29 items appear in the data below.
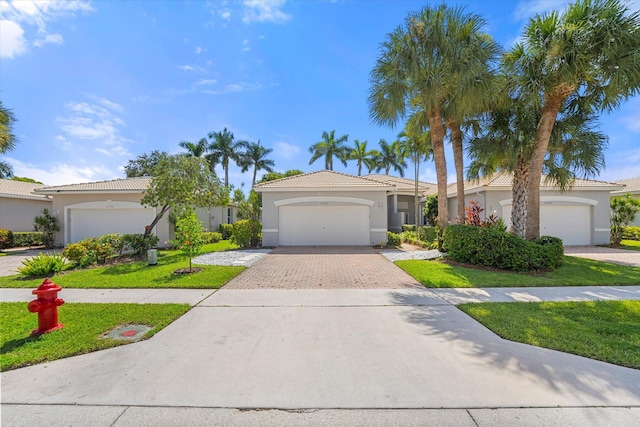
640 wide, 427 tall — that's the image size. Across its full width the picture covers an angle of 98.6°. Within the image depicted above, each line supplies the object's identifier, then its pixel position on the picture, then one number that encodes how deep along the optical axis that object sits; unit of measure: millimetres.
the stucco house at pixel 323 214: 15469
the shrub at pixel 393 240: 15500
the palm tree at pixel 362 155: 35125
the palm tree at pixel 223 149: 34250
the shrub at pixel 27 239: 16500
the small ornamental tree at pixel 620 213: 15844
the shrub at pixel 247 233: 15070
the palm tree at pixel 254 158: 35812
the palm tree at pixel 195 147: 32688
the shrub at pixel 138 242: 11750
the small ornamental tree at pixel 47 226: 15859
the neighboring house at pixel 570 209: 16047
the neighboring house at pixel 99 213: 15922
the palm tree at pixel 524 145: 10609
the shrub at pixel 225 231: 22138
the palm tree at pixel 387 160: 37625
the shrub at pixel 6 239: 15472
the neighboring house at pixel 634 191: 20391
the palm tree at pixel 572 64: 8023
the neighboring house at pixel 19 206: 17875
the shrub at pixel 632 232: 18484
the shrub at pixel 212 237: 18750
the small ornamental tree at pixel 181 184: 11664
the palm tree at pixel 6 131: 11086
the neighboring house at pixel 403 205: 23344
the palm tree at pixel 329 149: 34312
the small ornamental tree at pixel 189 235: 8938
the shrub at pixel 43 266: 8328
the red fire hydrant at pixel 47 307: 4266
